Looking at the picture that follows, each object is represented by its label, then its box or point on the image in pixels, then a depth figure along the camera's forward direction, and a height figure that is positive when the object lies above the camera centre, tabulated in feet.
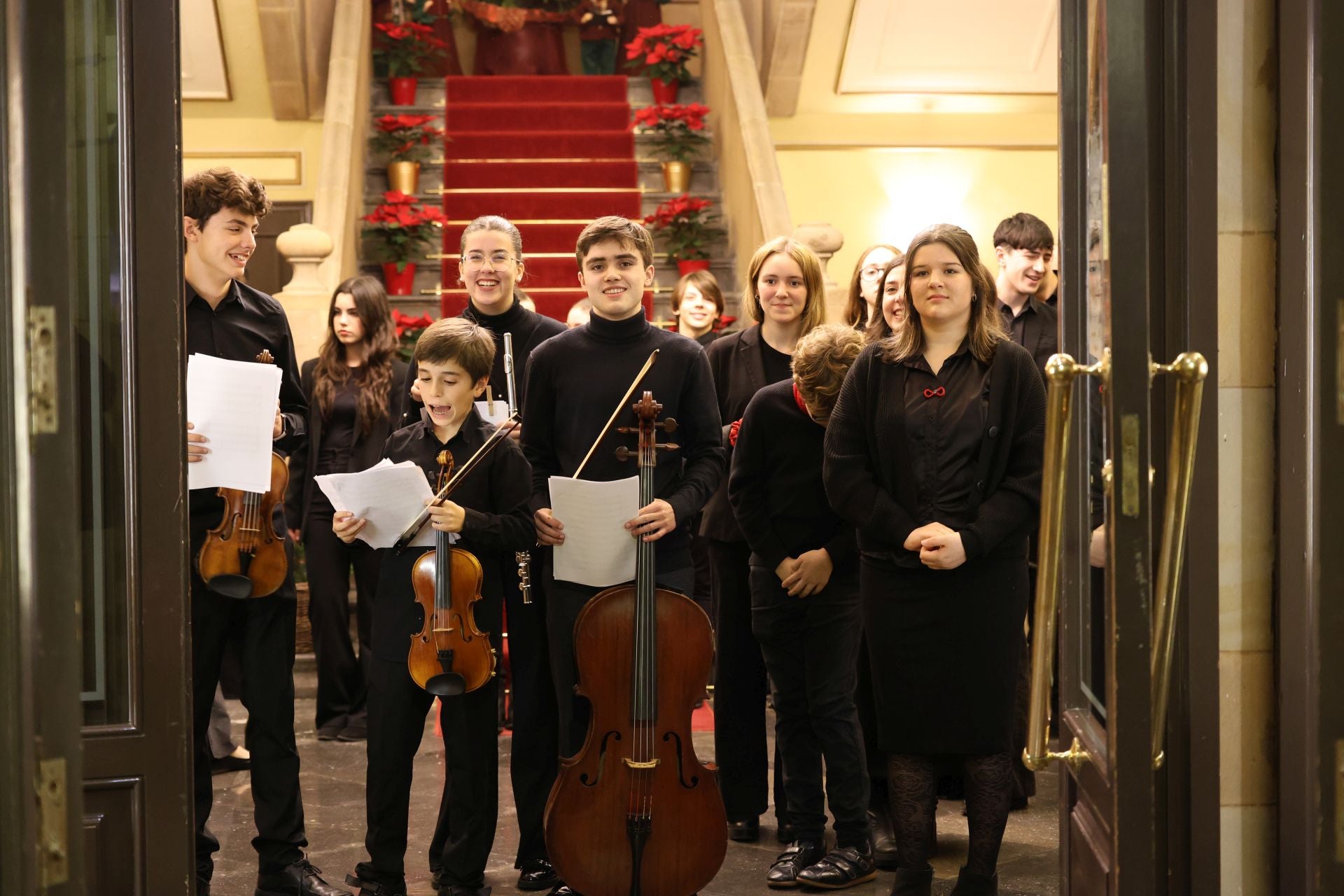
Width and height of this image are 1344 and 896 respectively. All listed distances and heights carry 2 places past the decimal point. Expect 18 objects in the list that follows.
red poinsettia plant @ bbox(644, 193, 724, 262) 24.21 +3.41
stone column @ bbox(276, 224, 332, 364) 19.58 +1.84
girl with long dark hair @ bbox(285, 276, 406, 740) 15.40 -0.19
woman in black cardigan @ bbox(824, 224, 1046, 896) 9.55 -0.71
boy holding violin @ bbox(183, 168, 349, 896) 9.92 -1.40
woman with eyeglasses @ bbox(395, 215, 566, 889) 10.66 -2.23
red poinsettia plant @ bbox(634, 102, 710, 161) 25.99 +5.49
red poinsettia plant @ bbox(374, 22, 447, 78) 28.45 +7.61
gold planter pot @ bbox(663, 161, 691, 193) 26.14 +4.56
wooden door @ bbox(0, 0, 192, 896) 7.24 -0.04
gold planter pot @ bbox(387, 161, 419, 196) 26.08 +4.62
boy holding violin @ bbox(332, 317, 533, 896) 9.90 -1.39
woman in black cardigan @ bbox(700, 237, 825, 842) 11.72 -1.21
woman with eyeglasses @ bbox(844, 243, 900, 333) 13.29 +1.31
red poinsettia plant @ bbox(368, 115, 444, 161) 26.48 +5.42
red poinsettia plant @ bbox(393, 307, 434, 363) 21.02 +1.48
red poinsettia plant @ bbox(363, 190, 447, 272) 23.93 +3.40
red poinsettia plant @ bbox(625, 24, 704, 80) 28.07 +7.43
